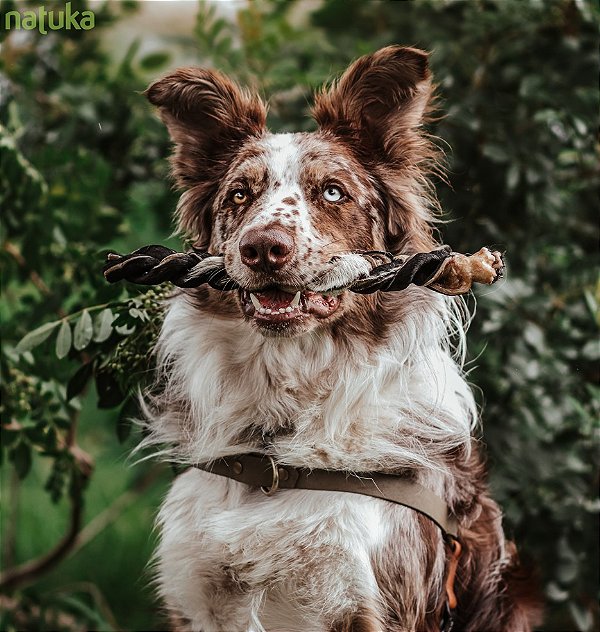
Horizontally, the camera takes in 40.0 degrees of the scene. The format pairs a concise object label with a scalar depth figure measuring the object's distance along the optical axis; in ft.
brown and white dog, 6.81
